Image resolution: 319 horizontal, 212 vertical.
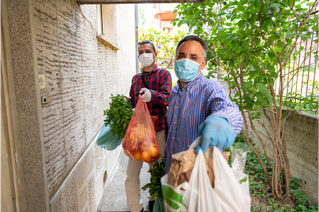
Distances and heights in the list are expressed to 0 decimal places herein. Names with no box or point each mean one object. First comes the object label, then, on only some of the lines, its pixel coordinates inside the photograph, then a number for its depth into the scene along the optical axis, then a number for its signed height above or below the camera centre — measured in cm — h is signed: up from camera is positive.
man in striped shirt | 144 -17
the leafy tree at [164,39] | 1255 +212
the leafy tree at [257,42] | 231 +38
